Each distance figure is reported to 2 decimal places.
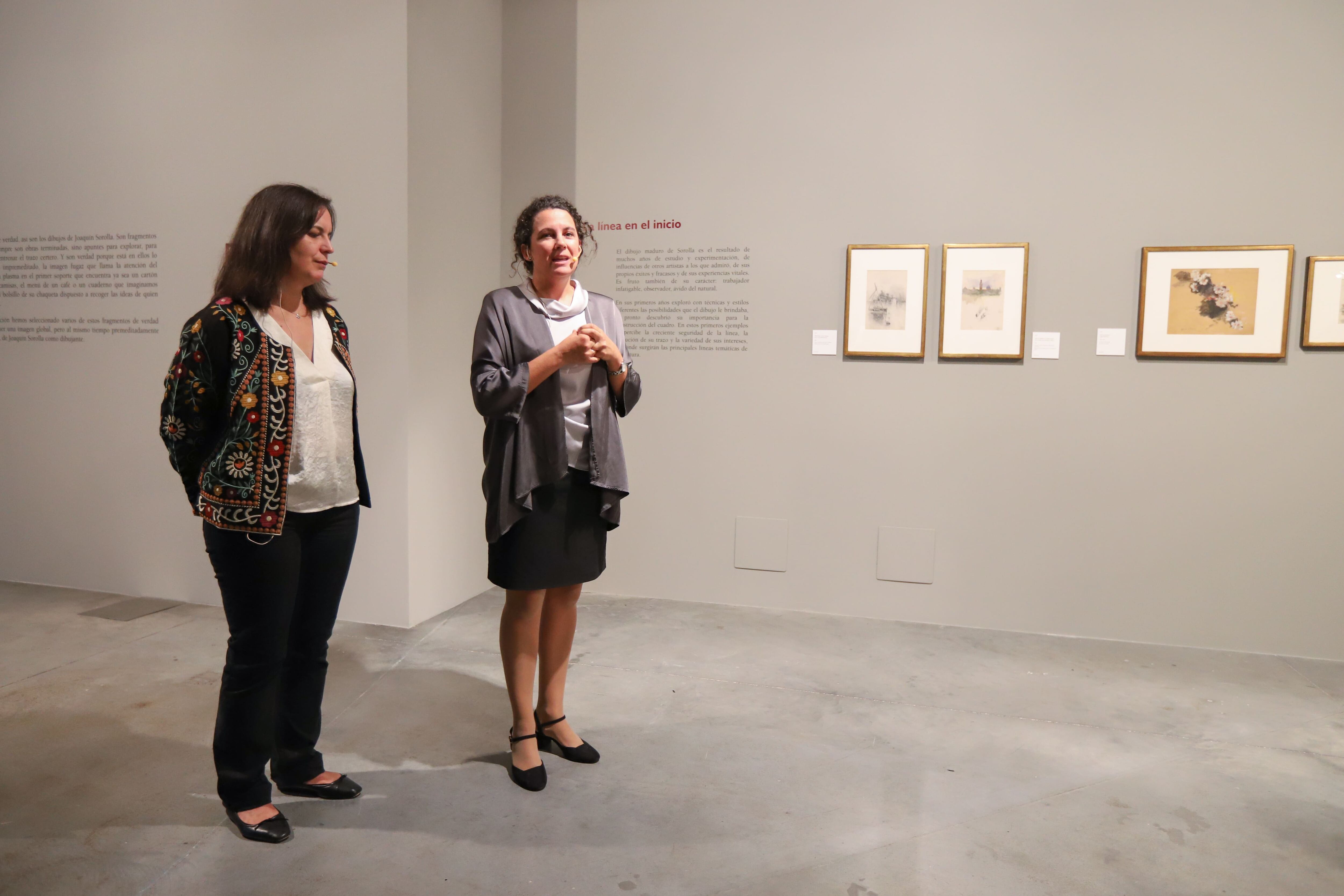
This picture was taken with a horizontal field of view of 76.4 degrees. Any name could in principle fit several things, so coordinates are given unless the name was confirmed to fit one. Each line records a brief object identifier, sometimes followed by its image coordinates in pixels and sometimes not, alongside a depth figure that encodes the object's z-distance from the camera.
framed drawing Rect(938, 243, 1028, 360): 4.16
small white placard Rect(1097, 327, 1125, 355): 4.10
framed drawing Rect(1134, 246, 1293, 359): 3.90
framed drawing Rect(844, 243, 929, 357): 4.29
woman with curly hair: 2.49
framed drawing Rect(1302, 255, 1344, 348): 3.83
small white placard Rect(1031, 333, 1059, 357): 4.16
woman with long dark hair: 2.12
